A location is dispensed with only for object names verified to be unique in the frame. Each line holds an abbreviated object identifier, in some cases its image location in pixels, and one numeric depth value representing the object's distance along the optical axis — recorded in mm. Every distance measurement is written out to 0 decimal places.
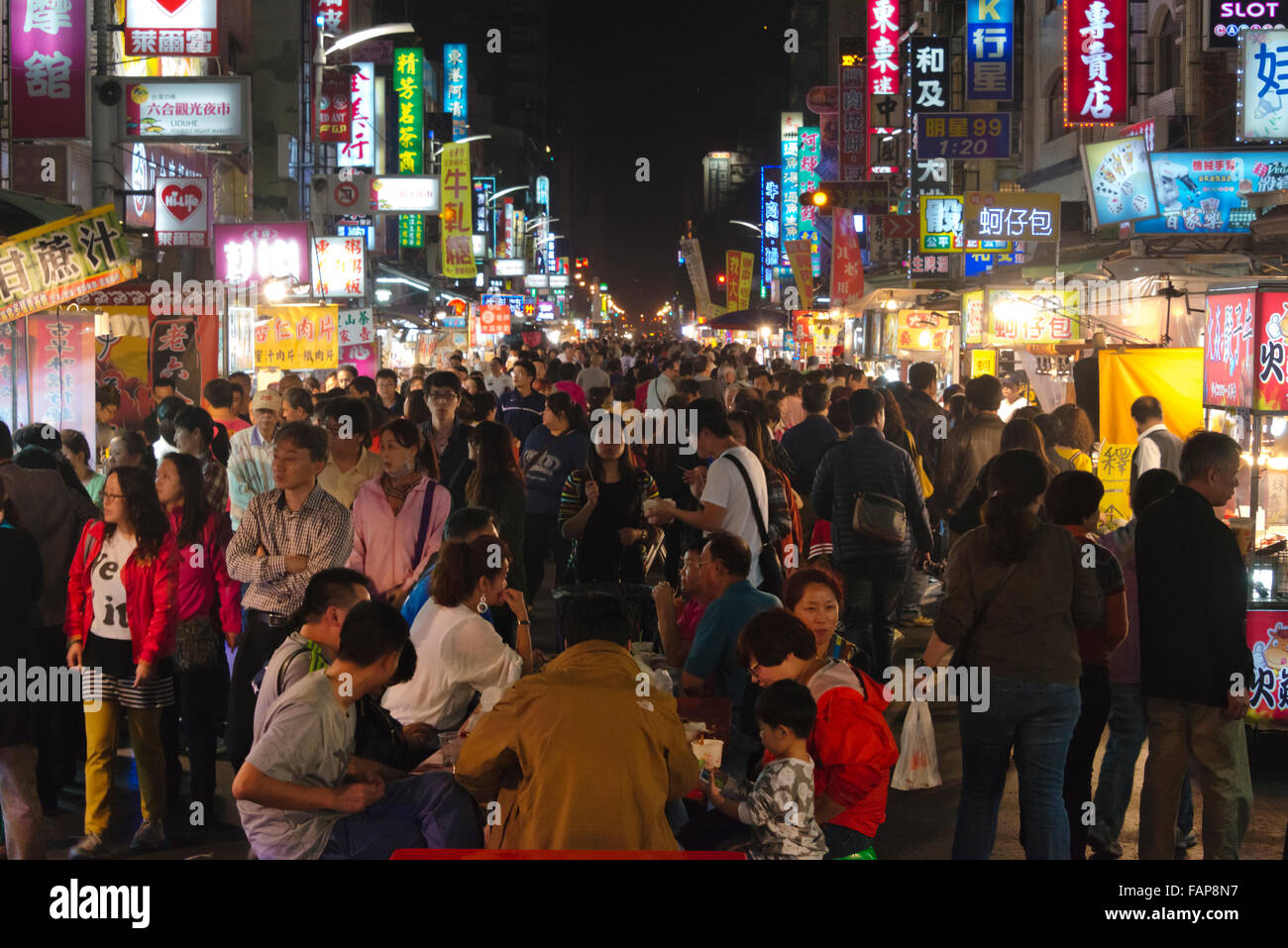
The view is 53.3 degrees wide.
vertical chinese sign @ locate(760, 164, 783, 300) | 60625
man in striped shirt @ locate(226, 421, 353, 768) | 6848
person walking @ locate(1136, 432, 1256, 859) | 5648
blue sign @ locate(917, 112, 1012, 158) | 23500
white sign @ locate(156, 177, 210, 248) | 18391
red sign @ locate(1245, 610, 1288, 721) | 7715
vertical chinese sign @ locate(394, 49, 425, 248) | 37562
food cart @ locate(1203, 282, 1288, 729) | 7730
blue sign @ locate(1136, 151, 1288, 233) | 14711
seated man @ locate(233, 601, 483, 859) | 4297
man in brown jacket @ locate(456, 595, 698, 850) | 3904
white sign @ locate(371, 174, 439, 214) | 29812
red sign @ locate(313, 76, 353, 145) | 28562
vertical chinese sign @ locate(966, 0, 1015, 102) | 22828
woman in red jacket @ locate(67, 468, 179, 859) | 6547
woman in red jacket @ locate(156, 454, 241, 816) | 7066
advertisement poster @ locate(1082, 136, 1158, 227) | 14781
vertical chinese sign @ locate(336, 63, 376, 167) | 30225
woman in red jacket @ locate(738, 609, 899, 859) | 4480
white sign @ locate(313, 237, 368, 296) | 22656
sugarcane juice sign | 9484
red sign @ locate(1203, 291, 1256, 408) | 8070
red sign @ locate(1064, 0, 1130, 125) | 18703
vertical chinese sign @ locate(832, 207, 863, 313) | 26703
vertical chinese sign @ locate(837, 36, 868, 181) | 33625
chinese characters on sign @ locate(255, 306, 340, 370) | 16484
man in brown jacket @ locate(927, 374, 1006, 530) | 10086
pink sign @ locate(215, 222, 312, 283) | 17938
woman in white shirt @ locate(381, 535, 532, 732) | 5484
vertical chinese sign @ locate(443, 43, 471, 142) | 58406
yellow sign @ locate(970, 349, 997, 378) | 18017
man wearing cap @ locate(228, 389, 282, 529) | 8898
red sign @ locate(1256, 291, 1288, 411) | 7875
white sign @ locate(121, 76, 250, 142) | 15727
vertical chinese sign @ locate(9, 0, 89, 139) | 13898
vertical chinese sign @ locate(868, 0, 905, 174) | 29933
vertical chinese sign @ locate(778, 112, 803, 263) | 53531
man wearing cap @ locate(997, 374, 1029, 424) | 16111
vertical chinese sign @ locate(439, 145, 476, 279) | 38594
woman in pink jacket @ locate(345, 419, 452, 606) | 7578
